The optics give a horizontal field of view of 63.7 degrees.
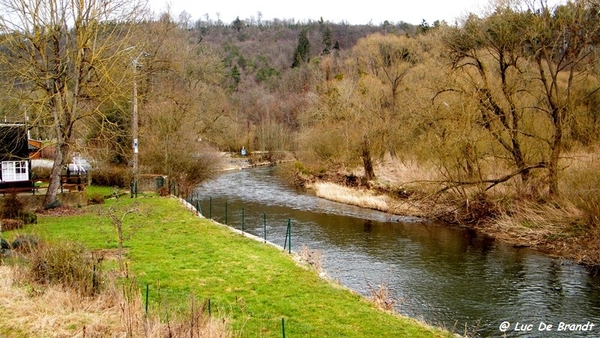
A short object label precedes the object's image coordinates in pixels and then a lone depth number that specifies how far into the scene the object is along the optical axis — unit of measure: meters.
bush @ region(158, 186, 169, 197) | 23.91
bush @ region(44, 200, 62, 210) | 19.08
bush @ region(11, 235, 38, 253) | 10.68
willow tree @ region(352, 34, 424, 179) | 35.62
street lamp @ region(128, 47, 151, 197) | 21.92
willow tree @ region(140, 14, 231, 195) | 29.05
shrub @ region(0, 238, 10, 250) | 11.39
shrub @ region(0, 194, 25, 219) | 16.27
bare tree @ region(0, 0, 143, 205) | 18.23
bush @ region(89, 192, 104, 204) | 21.42
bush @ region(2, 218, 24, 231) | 15.09
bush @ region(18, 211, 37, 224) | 16.17
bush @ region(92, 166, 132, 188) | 27.08
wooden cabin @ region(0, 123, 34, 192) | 23.17
